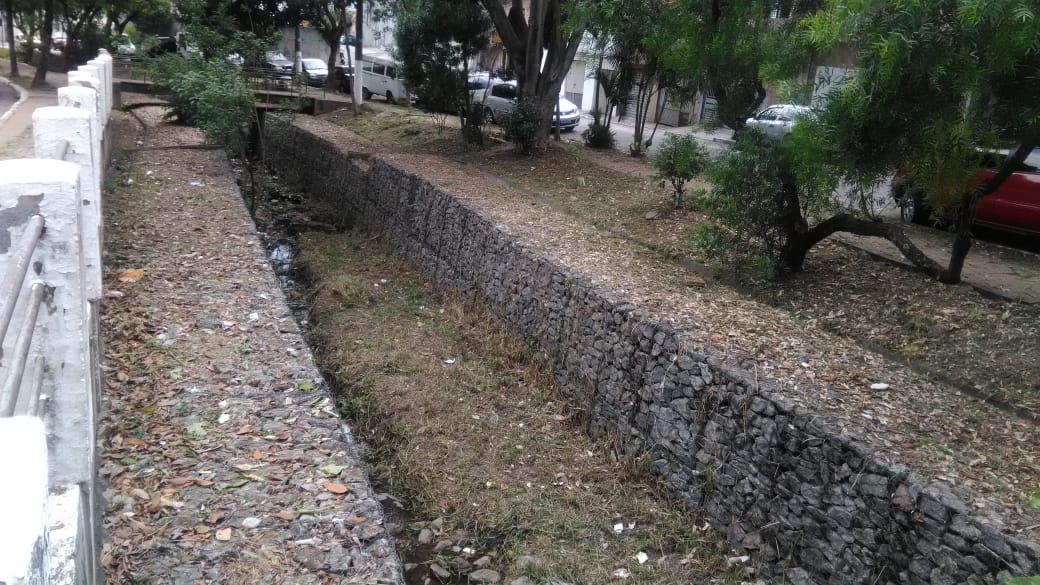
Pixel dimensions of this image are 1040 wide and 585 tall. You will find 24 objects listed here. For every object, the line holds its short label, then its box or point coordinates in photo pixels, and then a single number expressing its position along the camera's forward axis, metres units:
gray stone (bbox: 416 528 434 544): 5.51
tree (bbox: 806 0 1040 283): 4.50
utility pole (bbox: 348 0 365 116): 21.29
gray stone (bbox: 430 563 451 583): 5.16
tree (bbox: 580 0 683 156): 8.14
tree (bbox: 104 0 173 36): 24.91
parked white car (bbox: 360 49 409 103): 26.56
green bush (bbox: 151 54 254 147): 12.27
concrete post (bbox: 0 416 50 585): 1.23
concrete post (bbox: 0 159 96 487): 2.70
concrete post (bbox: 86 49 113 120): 12.97
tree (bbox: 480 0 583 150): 14.23
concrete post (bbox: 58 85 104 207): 7.49
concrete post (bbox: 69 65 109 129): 9.84
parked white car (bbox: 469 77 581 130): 23.12
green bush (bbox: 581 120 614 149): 17.42
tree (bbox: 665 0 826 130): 7.11
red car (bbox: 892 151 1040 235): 9.00
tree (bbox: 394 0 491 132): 15.84
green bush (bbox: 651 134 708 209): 10.12
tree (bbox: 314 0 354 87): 27.06
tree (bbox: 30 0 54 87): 23.20
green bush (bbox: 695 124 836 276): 7.44
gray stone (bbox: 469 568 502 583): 5.08
